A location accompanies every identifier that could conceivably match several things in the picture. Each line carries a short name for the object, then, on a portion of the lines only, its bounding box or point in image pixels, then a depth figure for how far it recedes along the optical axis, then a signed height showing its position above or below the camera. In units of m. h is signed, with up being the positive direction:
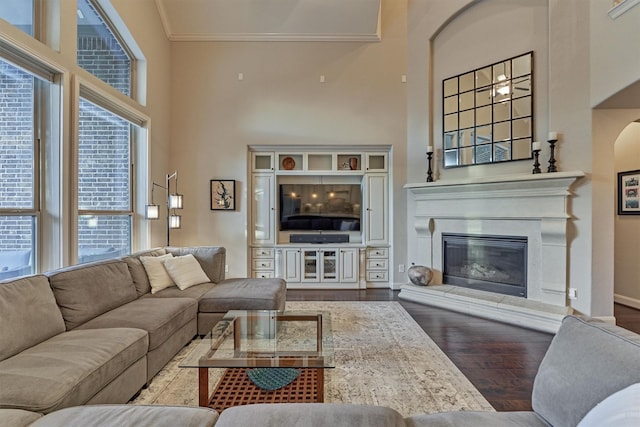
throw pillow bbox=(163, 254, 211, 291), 3.32 -0.67
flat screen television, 5.33 +0.09
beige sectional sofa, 1.50 -0.81
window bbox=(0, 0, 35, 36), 2.40 +1.61
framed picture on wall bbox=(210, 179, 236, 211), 5.05 +0.28
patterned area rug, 2.06 -1.26
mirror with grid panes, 3.86 +1.32
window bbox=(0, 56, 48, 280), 2.48 +0.34
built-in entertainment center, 5.11 -0.06
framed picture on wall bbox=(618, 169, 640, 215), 3.94 +0.26
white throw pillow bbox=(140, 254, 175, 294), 3.21 -0.66
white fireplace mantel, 3.52 -0.11
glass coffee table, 1.83 -0.94
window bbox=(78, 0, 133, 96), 3.27 +1.91
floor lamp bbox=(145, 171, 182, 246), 3.92 +0.05
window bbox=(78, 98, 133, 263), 3.29 +0.32
